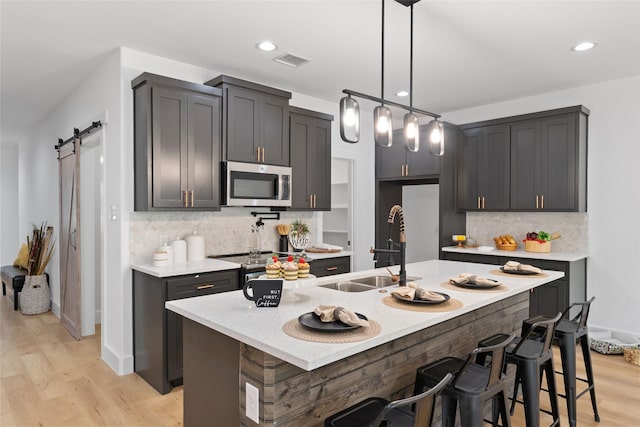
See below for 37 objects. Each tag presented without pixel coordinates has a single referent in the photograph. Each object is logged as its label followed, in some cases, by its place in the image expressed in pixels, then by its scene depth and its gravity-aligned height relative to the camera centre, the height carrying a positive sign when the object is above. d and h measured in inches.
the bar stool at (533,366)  84.9 -33.7
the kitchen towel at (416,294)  82.7 -17.4
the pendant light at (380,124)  95.1 +20.5
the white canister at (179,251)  143.4 -14.7
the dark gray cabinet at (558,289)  164.4 -32.7
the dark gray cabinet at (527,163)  174.9 +21.0
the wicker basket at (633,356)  147.3 -52.8
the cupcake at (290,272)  85.2 -13.0
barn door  174.9 -13.6
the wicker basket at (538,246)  182.1 -16.5
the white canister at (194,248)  149.3 -14.2
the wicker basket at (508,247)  191.6 -17.7
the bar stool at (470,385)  71.1 -31.8
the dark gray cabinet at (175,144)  131.3 +21.4
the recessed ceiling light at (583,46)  134.9 +53.6
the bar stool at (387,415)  54.4 -31.6
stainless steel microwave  148.9 +9.2
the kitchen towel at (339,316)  64.9 -17.1
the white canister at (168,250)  137.9 -14.0
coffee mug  79.0 -15.9
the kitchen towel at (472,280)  99.2 -17.5
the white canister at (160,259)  133.6 -16.2
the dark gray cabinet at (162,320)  123.3 -34.3
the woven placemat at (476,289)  97.4 -19.1
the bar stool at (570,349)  101.4 -34.7
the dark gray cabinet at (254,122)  147.9 +32.6
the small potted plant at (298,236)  185.2 -12.2
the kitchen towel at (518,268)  119.5 -17.2
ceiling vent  146.4 +53.8
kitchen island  62.3 -26.6
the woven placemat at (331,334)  60.8 -19.1
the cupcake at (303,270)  87.2 -13.0
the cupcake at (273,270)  85.1 -12.7
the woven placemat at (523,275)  115.3 -18.9
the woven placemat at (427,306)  79.0 -19.1
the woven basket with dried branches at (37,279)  219.1 -38.3
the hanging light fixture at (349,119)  94.7 +20.7
